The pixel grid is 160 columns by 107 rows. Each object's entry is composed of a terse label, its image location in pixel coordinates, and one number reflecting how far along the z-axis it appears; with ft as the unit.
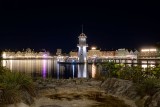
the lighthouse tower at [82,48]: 172.70
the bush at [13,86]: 16.97
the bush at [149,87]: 19.35
